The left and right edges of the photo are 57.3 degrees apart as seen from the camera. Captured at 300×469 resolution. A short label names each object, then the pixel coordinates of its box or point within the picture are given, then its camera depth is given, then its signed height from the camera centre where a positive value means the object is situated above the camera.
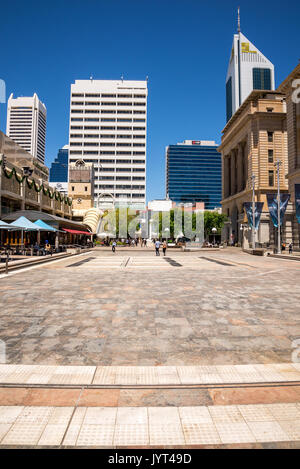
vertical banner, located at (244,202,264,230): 33.72 +3.89
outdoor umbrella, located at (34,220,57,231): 22.14 +1.28
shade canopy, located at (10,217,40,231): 19.91 +1.26
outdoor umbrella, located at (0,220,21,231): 17.48 +1.01
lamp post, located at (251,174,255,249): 33.34 +3.33
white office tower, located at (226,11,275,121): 194.62 +120.47
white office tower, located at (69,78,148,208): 97.88 +39.56
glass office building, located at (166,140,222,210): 181.38 +45.32
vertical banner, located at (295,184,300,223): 24.09 +3.68
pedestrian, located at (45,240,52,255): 25.43 -0.70
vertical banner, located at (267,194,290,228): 29.00 +4.02
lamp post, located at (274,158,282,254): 28.34 +2.85
